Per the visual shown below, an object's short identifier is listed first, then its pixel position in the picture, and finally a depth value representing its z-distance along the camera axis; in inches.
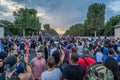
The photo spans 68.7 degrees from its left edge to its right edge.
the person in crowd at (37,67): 99.9
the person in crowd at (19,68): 63.6
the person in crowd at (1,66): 88.8
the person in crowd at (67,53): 148.6
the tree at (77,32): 1975.5
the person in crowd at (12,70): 61.3
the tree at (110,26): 1255.0
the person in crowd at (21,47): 310.8
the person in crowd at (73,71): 74.2
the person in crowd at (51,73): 73.3
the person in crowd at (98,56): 141.3
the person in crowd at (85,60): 90.1
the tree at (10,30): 1423.9
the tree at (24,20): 1310.6
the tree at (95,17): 1295.2
